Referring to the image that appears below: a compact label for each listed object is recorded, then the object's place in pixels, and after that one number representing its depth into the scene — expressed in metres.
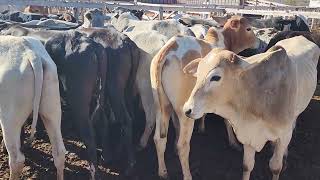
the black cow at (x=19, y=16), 7.12
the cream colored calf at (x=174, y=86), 3.28
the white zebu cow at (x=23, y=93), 2.71
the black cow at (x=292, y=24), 7.36
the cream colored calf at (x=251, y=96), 2.75
